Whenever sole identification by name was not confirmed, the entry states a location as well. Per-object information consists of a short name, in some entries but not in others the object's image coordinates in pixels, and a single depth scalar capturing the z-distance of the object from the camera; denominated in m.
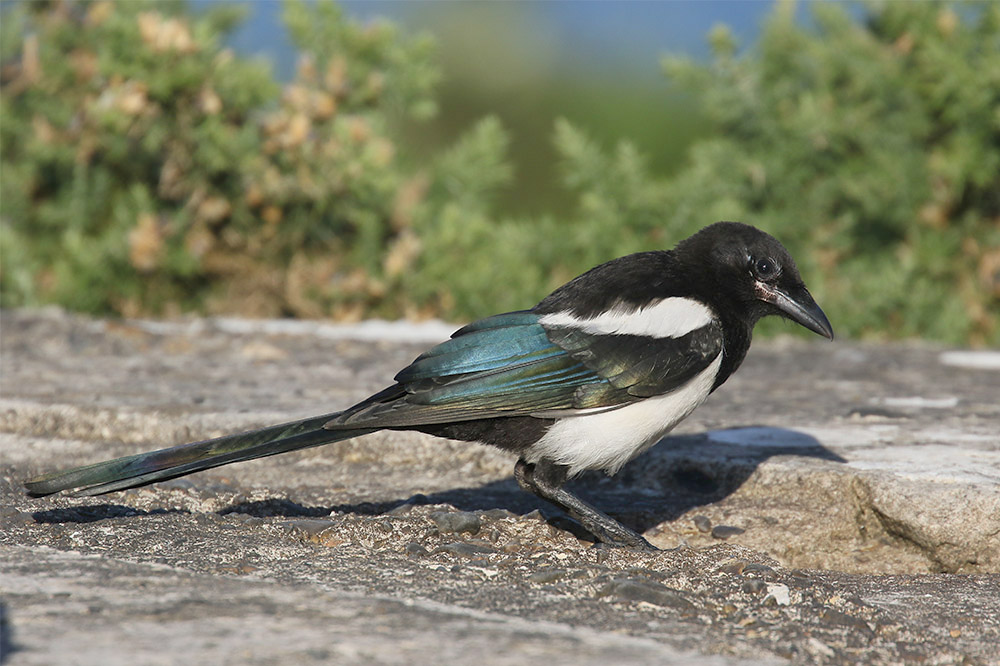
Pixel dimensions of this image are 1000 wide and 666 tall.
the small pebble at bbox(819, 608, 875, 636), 4.22
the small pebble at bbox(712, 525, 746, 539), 5.82
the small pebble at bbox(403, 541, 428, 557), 5.02
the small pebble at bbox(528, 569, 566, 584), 4.59
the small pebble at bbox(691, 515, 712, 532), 5.94
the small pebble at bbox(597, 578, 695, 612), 4.33
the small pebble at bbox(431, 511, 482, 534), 5.41
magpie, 5.46
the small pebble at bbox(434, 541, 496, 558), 5.03
